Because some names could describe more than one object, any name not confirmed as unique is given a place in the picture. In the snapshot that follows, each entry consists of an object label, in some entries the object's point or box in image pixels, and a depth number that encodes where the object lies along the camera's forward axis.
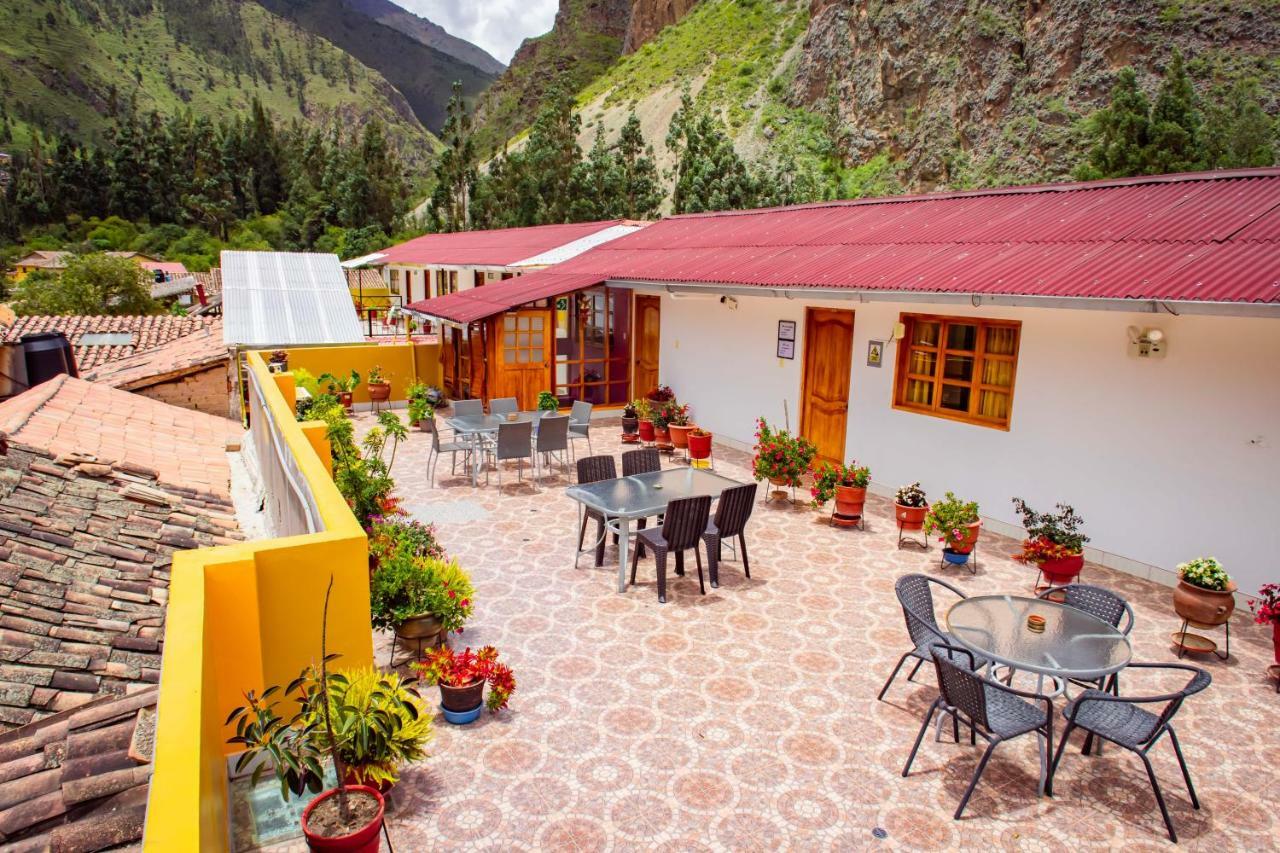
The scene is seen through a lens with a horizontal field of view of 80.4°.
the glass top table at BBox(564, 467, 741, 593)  7.16
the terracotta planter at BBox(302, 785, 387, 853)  3.22
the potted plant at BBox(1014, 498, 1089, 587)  7.12
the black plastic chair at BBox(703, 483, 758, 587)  7.15
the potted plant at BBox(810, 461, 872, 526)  9.06
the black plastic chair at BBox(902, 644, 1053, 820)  4.09
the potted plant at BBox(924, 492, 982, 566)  7.76
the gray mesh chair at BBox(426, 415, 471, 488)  10.91
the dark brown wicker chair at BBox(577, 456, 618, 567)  7.85
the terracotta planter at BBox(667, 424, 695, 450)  12.64
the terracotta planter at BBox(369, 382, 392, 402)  16.42
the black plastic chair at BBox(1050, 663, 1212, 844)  3.98
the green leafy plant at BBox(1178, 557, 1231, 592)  6.12
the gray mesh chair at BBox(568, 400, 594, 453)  11.88
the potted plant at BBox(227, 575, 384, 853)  3.14
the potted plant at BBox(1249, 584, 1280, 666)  5.64
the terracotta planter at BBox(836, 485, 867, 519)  9.04
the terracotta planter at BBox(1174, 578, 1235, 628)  6.08
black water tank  11.28
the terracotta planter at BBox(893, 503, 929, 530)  8.56
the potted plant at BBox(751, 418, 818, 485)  9.66
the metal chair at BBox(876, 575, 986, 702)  4.90
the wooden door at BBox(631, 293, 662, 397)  15.19
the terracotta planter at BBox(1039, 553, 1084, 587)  7.14
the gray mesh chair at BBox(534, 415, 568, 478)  10.71
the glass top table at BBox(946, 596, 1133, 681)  4.41
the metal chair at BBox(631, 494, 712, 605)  6.82
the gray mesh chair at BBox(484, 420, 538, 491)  10.21
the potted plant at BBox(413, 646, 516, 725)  5.04
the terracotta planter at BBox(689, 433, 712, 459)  11.57
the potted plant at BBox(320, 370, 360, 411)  15.07
